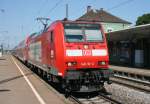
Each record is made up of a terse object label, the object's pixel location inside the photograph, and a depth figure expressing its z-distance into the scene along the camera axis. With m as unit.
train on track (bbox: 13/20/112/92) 12.85
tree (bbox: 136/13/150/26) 76.56
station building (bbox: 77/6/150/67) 31.83
